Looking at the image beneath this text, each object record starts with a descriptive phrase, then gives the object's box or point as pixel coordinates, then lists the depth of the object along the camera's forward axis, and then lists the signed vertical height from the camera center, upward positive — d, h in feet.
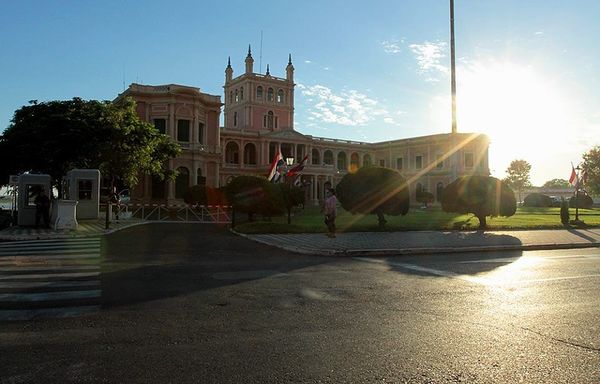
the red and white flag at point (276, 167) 86.28 +6.91
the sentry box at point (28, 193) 67.92 +1.32
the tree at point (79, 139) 87.15 +11.91
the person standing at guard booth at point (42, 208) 65.23 -0.84
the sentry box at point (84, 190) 79.51 +2.14
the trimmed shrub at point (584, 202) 181.98 +1.65
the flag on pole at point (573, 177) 101.30 +6.22
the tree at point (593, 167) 254.27 +21.07
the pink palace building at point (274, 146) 172.96 +28.90
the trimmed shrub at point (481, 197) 71.82 +1.27
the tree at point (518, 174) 341.41 +22.56
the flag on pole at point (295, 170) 82.03 +5.88
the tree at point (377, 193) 67.67 +1.66
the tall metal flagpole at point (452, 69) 89.56 +25.68
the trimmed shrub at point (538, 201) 202.69 +2.14
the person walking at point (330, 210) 54.95 -0.63
